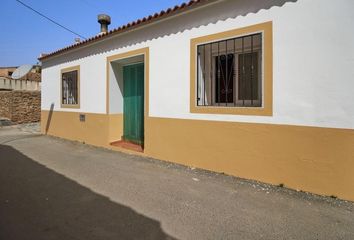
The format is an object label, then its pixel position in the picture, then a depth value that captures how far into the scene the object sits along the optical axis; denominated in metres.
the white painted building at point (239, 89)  4.07
